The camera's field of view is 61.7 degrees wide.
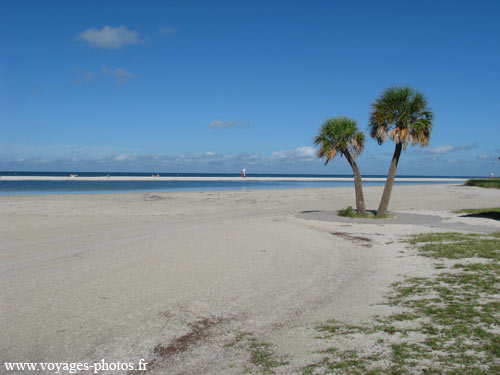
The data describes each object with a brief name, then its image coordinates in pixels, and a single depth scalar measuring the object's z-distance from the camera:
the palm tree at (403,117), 17.16
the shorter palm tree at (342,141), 18.45
